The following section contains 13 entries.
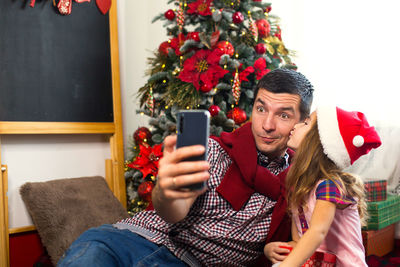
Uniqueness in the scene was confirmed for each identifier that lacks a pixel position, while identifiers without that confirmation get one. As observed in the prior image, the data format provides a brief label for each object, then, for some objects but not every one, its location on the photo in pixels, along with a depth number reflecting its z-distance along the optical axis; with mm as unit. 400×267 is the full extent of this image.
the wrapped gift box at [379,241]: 2127
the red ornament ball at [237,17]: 2109
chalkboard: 2129
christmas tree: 2104
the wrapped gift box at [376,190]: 2123
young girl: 1113
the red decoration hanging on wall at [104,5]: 2527
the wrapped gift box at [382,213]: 2129
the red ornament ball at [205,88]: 2092
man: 1233
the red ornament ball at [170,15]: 2310
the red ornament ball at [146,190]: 2301
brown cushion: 2027
